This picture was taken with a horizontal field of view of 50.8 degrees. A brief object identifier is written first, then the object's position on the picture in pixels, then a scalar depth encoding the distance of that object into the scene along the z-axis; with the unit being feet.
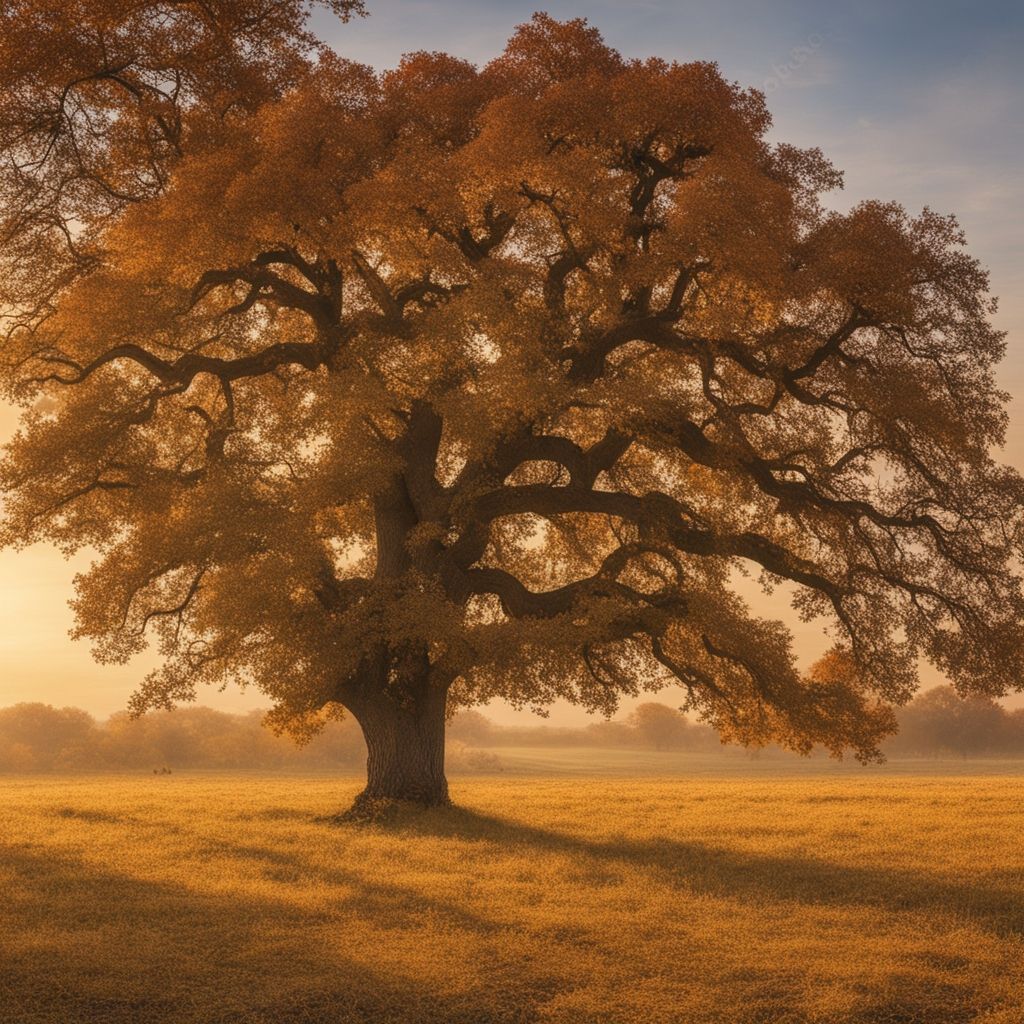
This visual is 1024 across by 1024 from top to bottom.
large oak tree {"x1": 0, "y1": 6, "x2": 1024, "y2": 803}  75.20
